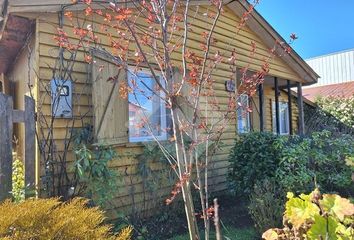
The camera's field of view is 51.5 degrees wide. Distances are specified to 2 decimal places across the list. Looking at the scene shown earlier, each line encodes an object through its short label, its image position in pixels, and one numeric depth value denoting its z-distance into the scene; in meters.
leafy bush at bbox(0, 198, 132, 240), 2.43
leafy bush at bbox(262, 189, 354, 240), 2.36
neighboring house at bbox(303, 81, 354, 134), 12.24
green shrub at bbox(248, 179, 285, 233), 4.65
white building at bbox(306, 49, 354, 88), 27.72
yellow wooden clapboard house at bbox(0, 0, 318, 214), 4.99
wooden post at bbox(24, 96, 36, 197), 4.52
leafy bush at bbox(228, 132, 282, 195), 5.96
